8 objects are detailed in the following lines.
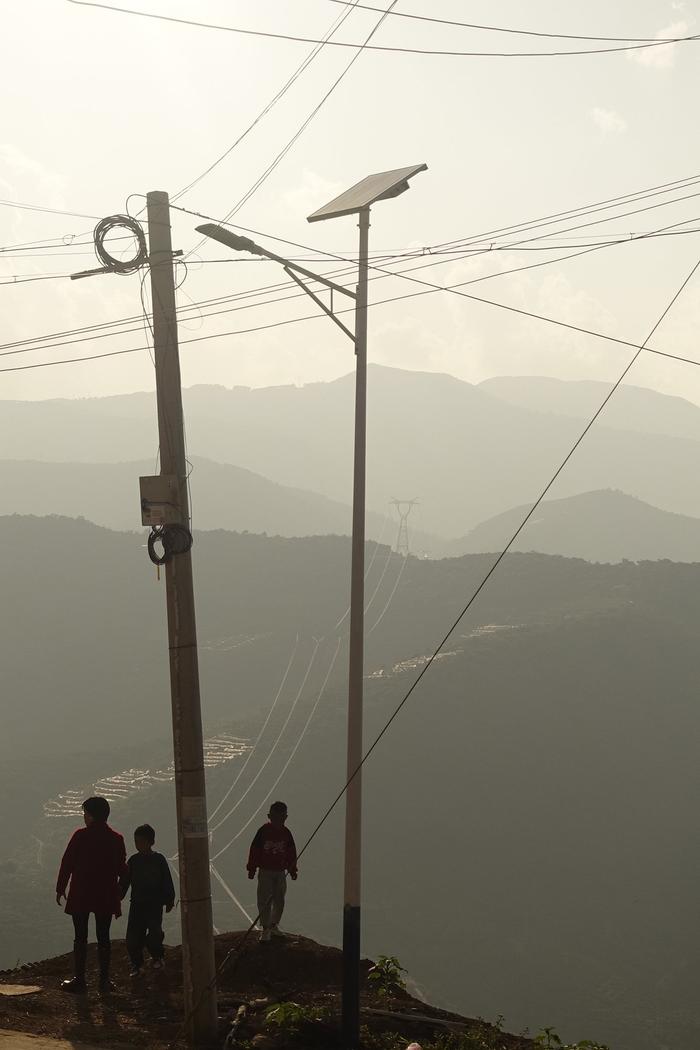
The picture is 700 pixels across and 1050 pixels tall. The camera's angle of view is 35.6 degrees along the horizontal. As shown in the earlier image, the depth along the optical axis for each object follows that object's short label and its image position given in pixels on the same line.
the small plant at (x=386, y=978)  13.43
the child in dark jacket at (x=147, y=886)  11.30
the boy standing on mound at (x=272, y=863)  13.02
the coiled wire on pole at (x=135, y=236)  10.79
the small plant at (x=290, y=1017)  10.45
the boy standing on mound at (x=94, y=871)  10.73
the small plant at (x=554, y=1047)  10.38
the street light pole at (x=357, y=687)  11.59
